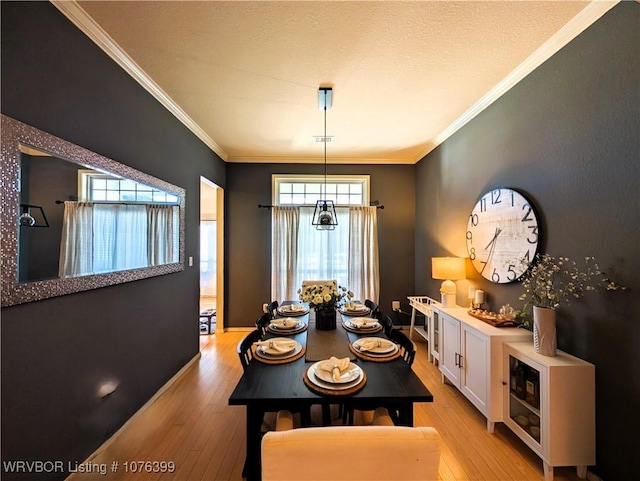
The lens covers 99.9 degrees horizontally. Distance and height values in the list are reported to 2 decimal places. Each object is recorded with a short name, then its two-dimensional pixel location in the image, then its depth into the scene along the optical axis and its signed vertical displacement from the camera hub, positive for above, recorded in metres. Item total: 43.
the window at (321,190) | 4.49 +0.87
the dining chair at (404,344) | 1.68 -0.71
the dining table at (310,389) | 1.30 -0.75
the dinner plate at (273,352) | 1.71 -0.72
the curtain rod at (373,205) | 4.34 +0.59
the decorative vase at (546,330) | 1.72 -0.57
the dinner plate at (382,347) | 1.74 -0.71
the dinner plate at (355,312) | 2.66 -0.70
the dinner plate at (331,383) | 1.35 -0.73
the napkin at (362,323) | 2.21 -0.69
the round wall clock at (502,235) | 2.10 +0.06
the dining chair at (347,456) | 0.78 -0.63
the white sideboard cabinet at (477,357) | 1.99 -0.96
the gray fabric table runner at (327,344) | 1.75 -0.74
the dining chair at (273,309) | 2.78 -0.73
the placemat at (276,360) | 1.66 -0.74
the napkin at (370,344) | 1.78 -0.69
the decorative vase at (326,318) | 2.26 -0.65
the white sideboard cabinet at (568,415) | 1.59 -1.03
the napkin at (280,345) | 1.74 -0.69
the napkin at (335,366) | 1.42 -0.69
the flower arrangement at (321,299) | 2.20 -0.47
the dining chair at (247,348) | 1.65 -0.71
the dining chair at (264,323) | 2.19 -0.70
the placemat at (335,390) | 1.31 -0.74
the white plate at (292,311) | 2.67 -0.70
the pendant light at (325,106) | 2.43 +1.35
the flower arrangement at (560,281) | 1.62 -0.25
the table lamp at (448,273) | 2.83 -0.33
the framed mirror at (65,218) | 1.26 +0.13
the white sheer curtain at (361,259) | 4.33 -0.28
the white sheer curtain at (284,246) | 4.29 -0.08
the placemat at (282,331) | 2.14 -0.73
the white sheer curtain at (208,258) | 6.36 -0.42
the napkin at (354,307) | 2.73 -0.68
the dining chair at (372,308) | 2.68 -0.71
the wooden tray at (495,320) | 2.17 -0.65
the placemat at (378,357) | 1.68 -0.73
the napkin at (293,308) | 2.75 -0.69
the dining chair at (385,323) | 2.22 -0.71
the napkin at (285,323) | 2.22 -0.69
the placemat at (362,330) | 2.16 -0.72
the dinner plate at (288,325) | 2.20 -0.70
